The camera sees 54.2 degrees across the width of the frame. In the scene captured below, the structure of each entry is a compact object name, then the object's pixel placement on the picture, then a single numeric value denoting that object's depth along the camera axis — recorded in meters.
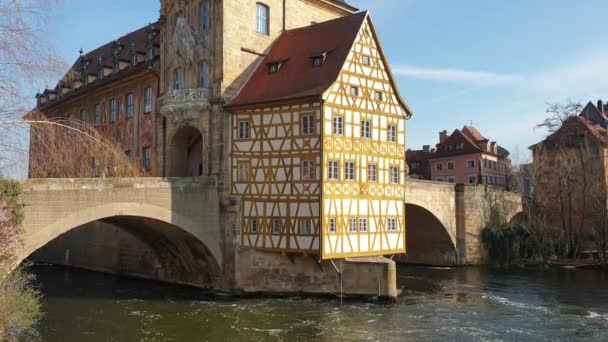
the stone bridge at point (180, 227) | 18.64
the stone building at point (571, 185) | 35.59
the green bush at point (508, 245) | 34.97
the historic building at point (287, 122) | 22.00
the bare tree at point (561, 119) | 34.91
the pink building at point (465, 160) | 56.03
